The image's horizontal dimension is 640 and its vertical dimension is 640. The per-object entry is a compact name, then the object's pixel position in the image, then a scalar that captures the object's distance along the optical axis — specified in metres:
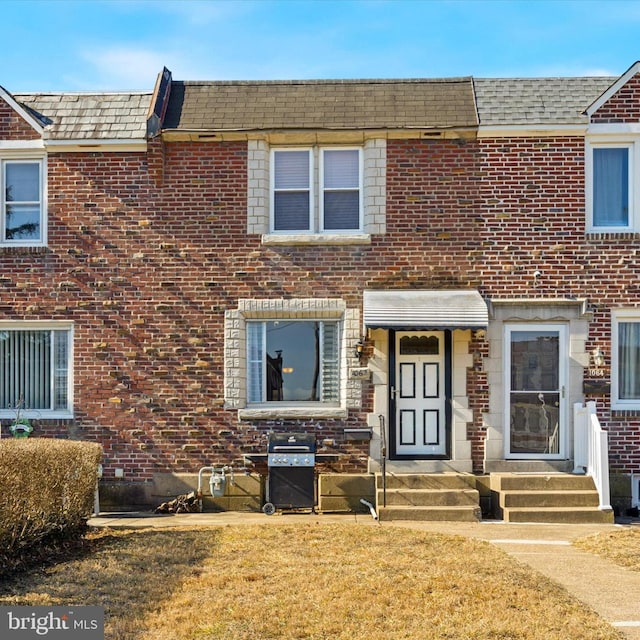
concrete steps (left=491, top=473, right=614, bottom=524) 12.26
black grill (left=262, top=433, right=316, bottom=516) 12.71
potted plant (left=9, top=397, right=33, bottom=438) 13.50
